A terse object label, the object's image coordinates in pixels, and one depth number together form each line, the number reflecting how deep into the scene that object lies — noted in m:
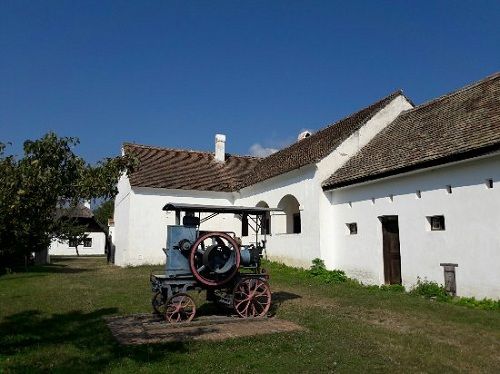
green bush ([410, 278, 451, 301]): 11.76
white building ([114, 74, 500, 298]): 11.36
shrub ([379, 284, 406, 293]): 13.33
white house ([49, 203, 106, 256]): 43.72
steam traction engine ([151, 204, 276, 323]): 8.62
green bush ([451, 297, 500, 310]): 10.36
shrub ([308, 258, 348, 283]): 15.70
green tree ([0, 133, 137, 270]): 6.18
